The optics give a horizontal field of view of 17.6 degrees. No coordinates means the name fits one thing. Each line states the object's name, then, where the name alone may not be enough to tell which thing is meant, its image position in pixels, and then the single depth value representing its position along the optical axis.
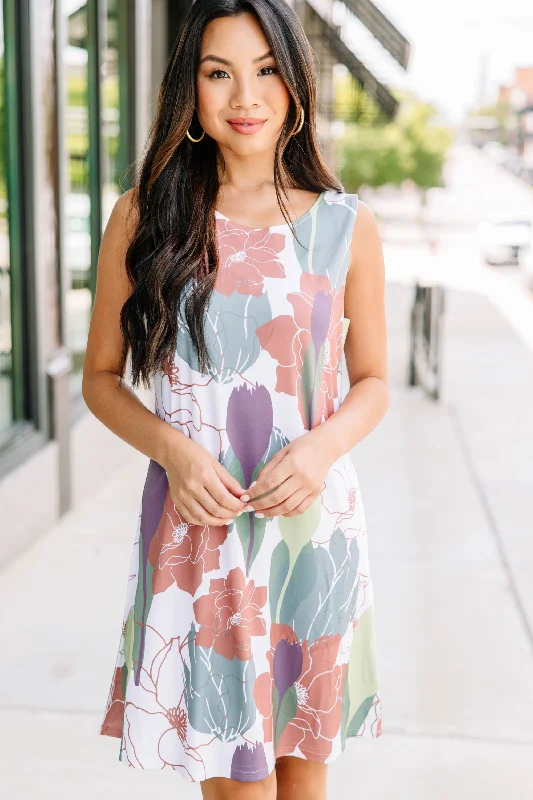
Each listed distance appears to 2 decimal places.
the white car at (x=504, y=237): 26.56
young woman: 2.31
